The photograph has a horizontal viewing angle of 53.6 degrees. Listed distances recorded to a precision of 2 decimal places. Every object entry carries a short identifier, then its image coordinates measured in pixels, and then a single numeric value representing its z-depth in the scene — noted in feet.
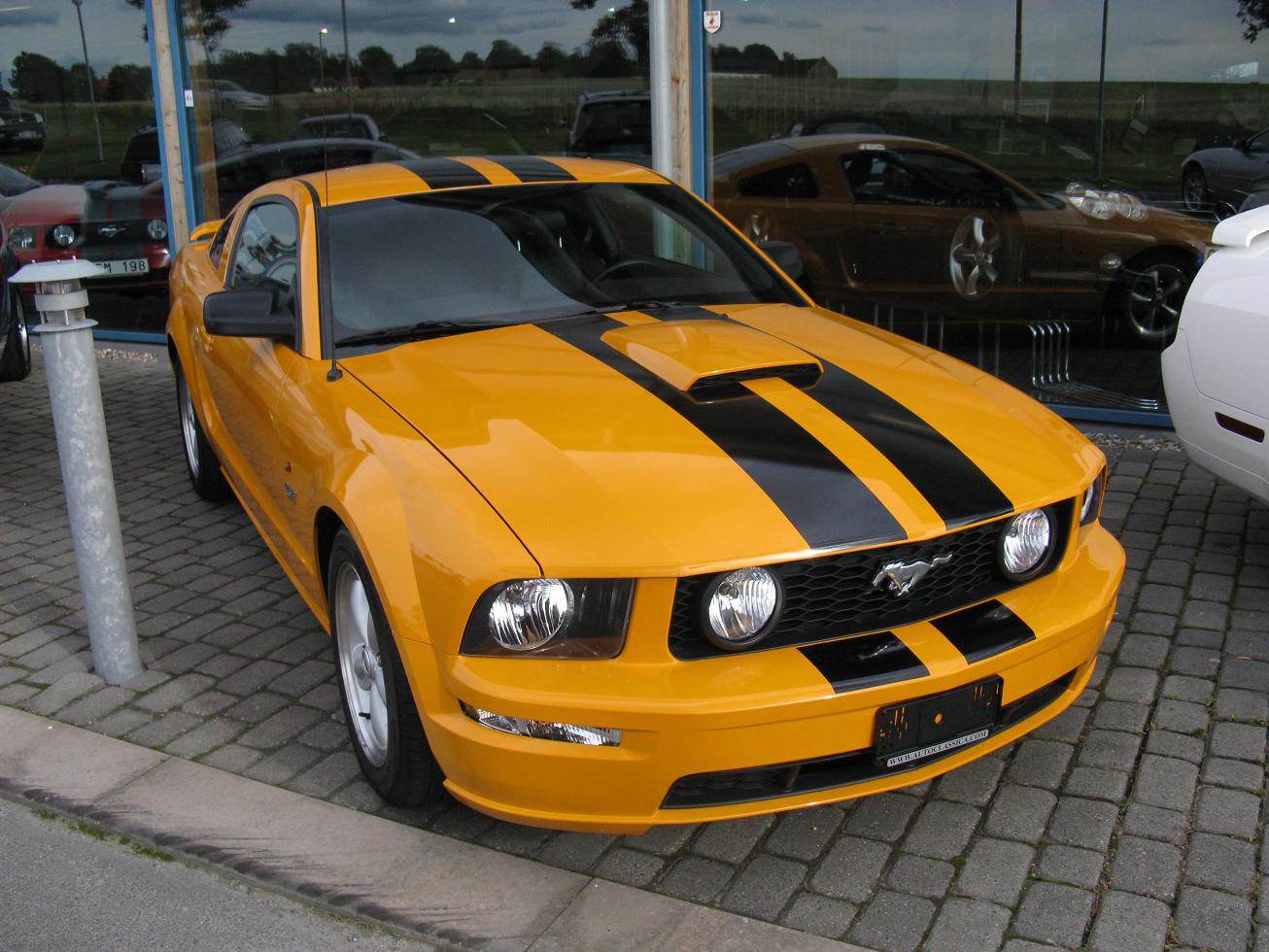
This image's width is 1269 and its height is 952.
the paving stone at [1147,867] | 9.23
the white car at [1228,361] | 12.91
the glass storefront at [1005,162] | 19.80
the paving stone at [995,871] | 9.27
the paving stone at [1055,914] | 8.79
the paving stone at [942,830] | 9.83
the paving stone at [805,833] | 9.91
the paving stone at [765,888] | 9.21
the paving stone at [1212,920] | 8.65
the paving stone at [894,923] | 8.78
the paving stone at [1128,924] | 8.67
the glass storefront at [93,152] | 32.01
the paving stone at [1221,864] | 9.25
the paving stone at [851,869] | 9.37
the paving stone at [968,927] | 8.73
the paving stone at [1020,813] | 9.99
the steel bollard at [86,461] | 12.16
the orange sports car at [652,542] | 8.54
